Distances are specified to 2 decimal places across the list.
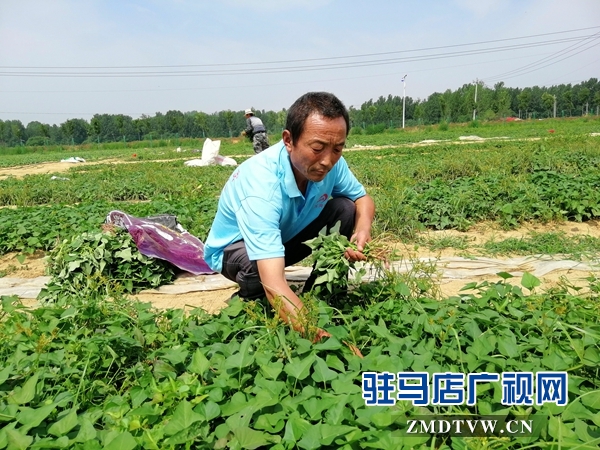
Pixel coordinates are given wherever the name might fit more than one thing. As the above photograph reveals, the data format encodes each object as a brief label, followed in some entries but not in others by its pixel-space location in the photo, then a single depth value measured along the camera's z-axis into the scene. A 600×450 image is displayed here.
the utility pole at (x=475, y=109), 52.50
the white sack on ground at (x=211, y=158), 13.03
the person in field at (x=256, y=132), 10.39
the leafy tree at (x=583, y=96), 68.00
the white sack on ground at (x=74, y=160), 21.31
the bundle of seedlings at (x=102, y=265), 3.31
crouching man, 1.96
